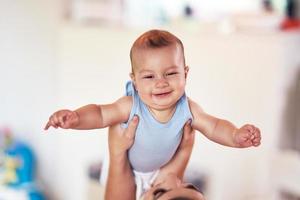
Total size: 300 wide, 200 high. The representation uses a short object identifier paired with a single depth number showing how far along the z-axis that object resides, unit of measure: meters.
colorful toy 3.79
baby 1.45
